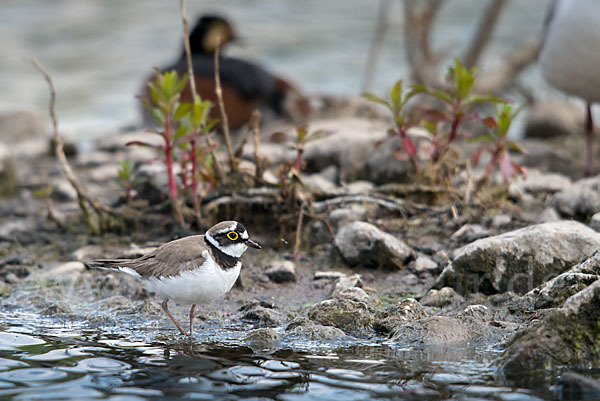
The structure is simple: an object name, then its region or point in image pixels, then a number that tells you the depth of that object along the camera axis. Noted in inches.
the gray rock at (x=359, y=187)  507.6
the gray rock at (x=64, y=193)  605.3
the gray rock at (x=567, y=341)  298.7
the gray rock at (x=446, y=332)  340.2
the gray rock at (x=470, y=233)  457.8
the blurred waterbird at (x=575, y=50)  539.2
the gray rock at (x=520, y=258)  387.5
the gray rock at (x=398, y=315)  357.7
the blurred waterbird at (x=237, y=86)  841.5
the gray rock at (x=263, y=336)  346.9
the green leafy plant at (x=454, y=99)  465.7
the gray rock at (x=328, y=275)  434.0
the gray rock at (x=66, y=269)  453.1
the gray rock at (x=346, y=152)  581.3
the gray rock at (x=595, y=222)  429.4
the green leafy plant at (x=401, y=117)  475.5
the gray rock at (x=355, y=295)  384.2
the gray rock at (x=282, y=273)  435.8
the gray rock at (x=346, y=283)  409.4
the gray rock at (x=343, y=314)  362.6
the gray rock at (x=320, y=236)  478.0
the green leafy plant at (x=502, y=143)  470.9
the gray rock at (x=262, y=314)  376.2
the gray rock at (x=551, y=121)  812.0
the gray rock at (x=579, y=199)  463.8
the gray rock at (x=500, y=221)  473.4
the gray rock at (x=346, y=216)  482.0
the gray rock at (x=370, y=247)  435.5
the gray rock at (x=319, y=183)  493.7
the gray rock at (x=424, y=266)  434.0
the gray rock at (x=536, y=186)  531.8
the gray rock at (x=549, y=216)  463.8
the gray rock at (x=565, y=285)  343.3
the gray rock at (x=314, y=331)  350.1
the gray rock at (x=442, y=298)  386.6
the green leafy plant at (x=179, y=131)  425.4
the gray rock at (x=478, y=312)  355.9
